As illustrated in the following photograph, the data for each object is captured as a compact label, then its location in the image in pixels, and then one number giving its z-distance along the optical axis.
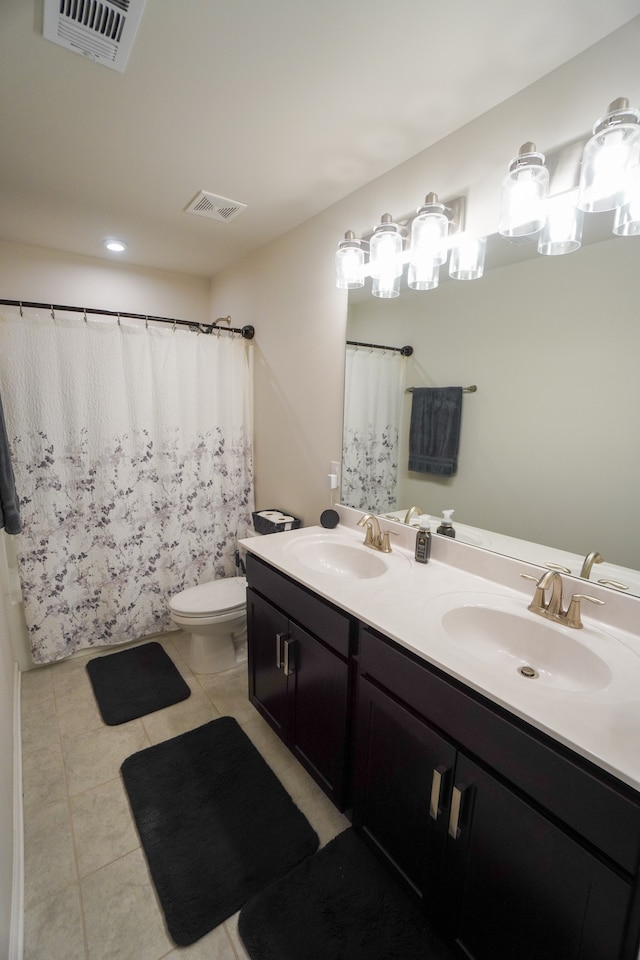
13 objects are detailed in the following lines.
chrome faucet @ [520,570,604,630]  1.11
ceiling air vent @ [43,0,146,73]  1.00
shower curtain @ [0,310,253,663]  2.11
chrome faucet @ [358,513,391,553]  1.71
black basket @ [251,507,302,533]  2.27
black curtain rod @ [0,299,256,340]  2.00
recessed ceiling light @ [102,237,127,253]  2.48
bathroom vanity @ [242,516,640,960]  0.72
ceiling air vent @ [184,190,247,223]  1.90
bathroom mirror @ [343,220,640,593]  1.11
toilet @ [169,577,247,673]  2.13
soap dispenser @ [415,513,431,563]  1.55
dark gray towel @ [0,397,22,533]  1.33
